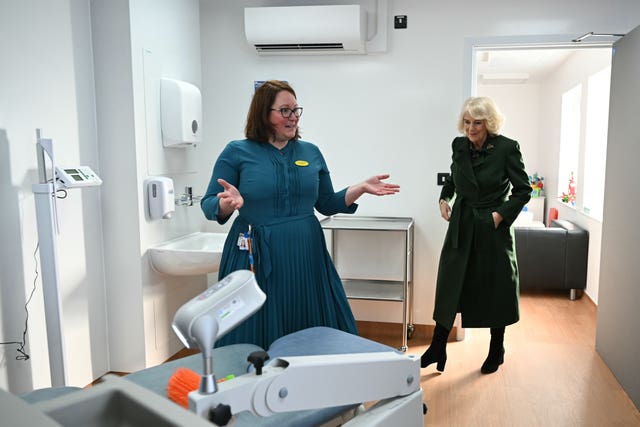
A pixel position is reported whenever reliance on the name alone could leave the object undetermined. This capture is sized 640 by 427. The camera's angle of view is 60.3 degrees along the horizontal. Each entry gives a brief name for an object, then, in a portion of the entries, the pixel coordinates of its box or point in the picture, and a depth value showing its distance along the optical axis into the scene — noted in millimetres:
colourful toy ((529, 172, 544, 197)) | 7712
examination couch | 1289
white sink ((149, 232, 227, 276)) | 2977
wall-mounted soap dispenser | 3004
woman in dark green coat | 2939
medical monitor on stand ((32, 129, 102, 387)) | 2168
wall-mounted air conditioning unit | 3342
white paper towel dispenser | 3131
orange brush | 1305
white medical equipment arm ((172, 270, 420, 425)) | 885
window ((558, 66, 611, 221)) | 4930
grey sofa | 4605
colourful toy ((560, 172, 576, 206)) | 5900
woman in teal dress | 2045
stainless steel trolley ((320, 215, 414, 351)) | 3324
